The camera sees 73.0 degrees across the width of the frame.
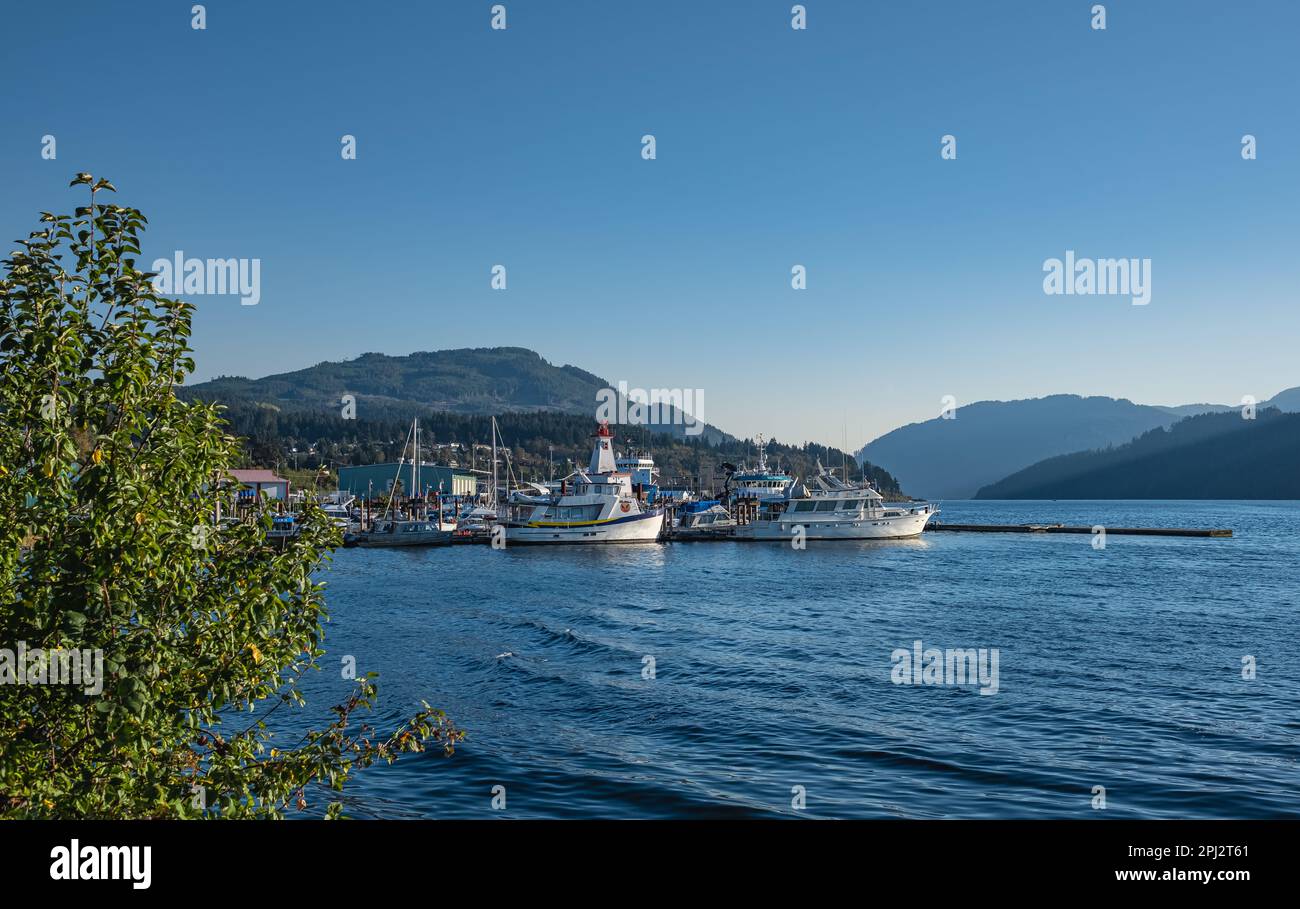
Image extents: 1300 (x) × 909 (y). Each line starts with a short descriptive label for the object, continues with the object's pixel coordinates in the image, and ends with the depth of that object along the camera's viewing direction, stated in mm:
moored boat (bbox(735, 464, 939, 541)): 102562
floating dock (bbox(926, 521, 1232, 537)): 107706
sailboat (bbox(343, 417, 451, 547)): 98750
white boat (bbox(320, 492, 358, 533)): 127625
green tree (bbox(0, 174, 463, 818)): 7008
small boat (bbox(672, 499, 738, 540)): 108250
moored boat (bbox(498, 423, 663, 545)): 98750
